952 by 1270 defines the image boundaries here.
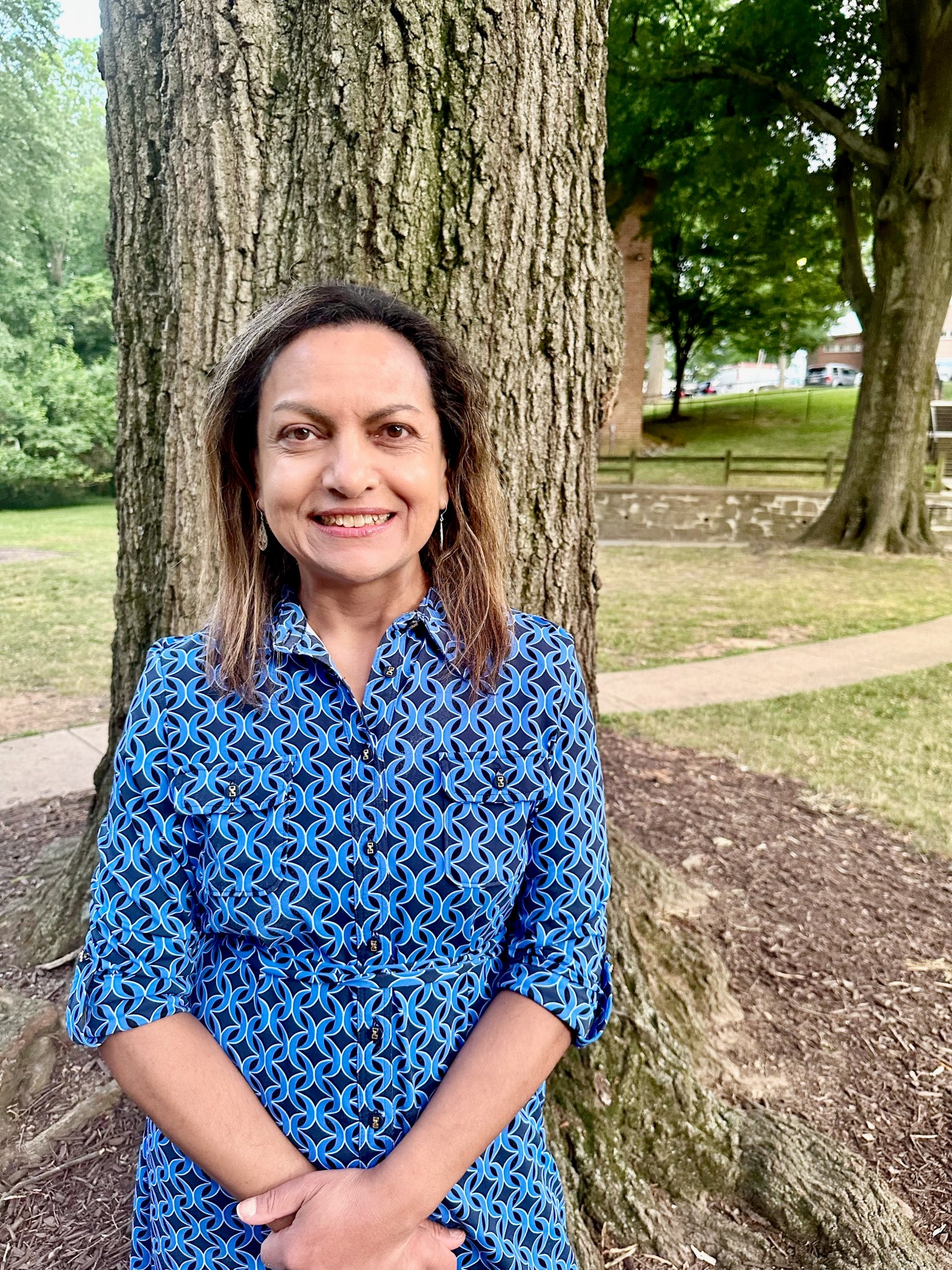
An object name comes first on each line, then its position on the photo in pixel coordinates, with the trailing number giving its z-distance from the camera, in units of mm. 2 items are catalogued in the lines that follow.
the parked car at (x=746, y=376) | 73500
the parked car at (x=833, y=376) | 53844
